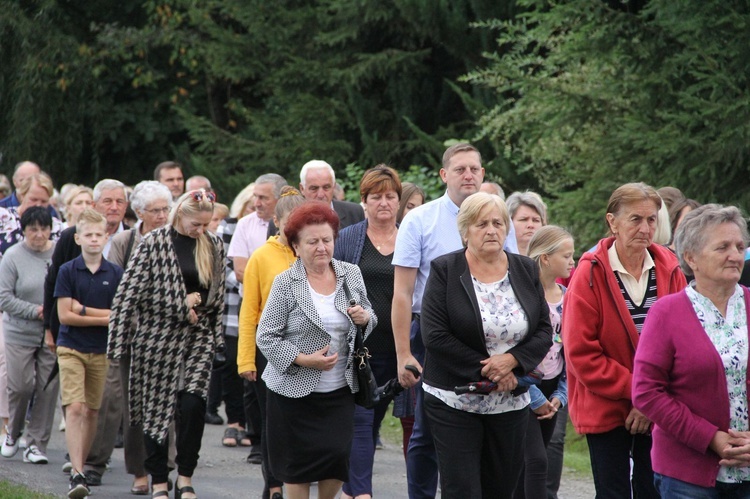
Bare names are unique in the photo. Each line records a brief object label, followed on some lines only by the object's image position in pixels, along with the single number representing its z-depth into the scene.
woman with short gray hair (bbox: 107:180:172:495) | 17.28
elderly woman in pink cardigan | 9.73
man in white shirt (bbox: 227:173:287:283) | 19.84
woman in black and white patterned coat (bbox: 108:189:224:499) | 15.48
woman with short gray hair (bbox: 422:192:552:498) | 11.61
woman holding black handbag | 12.88
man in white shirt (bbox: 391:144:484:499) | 13.70
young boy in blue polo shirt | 17.00
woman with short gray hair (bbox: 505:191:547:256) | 16.44
